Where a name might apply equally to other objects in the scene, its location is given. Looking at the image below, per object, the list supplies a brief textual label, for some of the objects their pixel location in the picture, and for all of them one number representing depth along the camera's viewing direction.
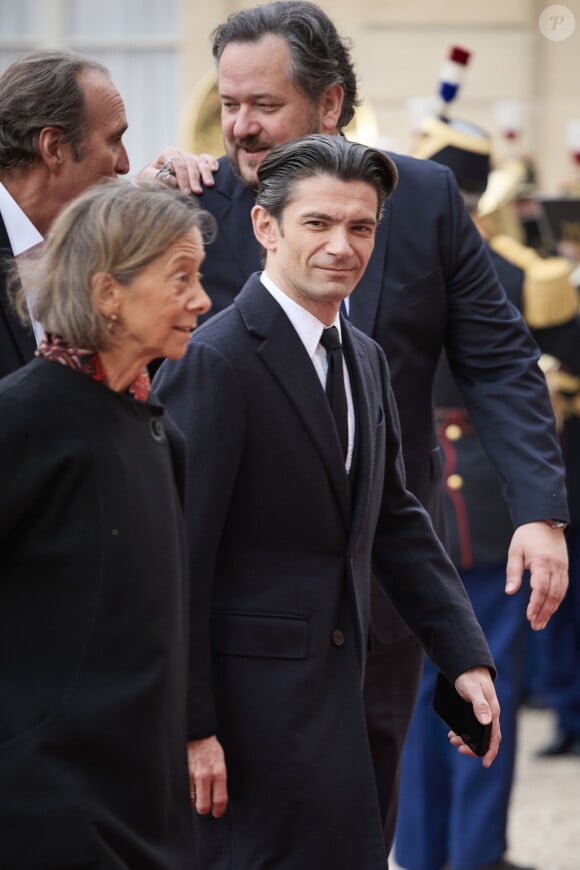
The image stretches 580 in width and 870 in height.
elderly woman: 4.24
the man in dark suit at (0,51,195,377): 5.59
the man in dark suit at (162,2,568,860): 6.49
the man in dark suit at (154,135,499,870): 5.38
